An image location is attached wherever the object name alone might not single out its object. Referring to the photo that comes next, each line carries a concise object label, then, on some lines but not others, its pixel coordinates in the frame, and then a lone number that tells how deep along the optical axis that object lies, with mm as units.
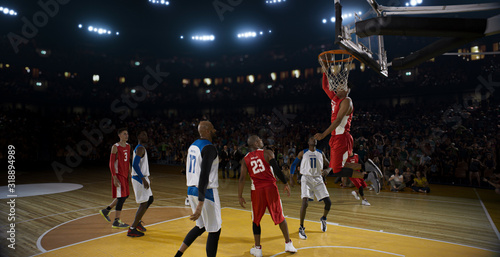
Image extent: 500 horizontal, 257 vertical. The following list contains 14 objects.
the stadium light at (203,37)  35094
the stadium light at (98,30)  30955
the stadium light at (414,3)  20103
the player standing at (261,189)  4637
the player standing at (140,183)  5543
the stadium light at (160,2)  29252
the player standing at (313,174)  5918
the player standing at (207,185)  3443
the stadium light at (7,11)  25500
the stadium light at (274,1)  29323
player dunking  4805
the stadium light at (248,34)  32625
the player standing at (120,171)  5867
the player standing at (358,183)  8356
